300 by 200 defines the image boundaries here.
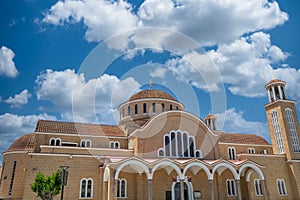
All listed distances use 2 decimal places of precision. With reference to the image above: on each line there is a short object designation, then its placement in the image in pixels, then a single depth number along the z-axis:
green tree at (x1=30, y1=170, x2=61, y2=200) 19.06
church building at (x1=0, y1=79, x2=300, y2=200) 24.05
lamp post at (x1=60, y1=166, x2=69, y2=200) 17.51
